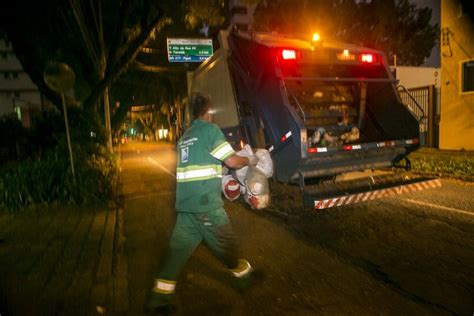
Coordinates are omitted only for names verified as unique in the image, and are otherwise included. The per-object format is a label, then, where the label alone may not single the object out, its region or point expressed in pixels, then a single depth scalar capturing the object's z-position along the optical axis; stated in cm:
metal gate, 1379
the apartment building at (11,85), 4288
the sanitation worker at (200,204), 327
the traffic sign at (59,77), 764
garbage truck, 559
